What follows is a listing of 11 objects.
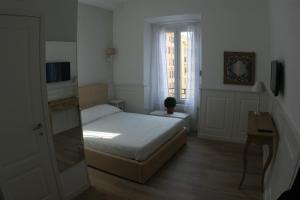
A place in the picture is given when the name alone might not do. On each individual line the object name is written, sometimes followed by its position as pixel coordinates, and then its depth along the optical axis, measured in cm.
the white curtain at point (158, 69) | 539
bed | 316
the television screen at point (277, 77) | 254
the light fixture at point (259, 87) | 386
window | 527
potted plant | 505
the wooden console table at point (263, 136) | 274
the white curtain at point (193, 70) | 499
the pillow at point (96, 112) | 425
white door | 213
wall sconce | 527
